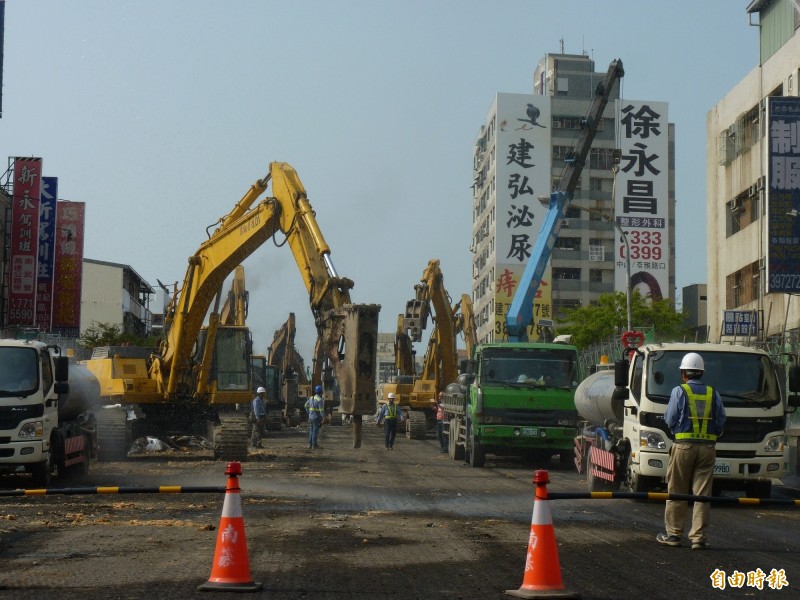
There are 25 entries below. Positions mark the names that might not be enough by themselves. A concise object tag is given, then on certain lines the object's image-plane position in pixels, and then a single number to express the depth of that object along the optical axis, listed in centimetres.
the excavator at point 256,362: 4459
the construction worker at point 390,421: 3825
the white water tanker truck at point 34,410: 2019
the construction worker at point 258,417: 3744
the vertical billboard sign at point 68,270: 5050
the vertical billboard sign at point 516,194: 10138
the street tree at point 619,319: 7019
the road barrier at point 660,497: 1058
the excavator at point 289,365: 6269
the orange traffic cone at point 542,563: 923
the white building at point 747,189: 4556
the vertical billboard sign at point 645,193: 8969
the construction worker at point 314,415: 3825
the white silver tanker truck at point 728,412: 1773
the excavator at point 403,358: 5694
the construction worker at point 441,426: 3794
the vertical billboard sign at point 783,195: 3512
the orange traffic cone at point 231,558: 954
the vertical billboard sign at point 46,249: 4734
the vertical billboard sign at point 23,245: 4650
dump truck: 2780
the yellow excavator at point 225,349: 2764
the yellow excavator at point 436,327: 4744
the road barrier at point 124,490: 1086
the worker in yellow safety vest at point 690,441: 1277
